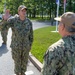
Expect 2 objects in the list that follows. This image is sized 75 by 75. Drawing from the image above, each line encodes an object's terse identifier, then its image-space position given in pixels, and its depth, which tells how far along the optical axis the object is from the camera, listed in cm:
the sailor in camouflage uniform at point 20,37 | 326
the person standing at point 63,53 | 142
